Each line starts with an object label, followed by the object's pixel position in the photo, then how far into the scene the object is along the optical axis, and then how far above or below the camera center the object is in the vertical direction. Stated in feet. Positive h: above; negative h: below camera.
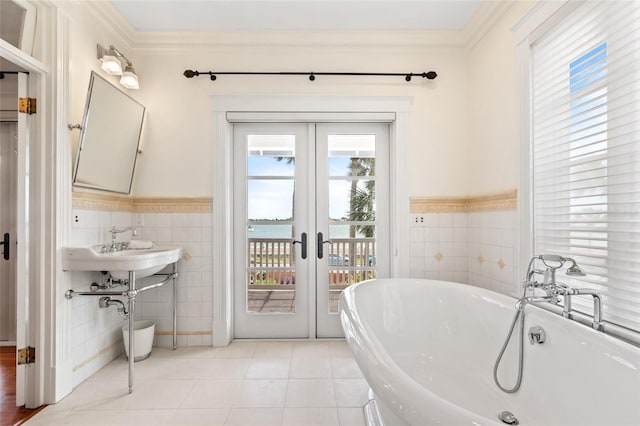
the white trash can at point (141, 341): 7.49 -3.20
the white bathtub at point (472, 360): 2.91 -2.10
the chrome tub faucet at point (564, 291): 4.23 -1.12
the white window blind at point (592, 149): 4.28 +1.05
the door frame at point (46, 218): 5.86 -0.10
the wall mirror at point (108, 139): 6.48 +1.74
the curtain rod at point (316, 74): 8.23 +3.82
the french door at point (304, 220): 8.88 -0.21
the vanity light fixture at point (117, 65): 6.98 +3.48
